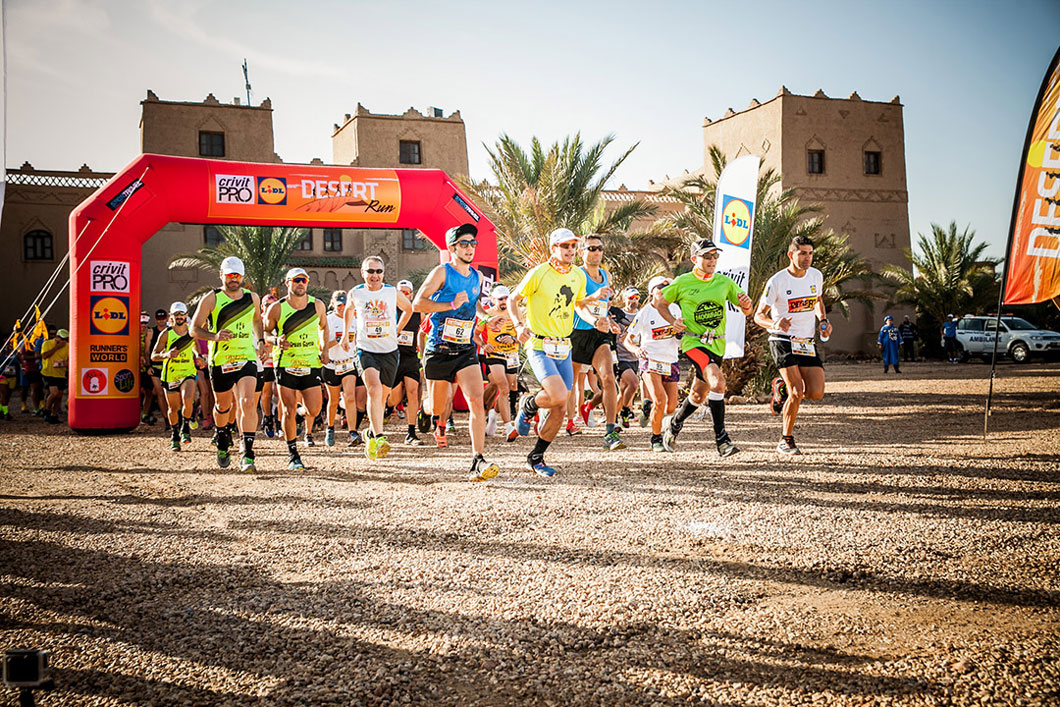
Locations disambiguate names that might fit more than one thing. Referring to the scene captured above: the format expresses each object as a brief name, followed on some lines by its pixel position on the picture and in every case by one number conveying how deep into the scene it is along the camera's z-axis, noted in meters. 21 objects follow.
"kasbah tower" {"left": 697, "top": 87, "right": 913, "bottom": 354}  35.56
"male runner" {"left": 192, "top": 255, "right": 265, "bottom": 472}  8.37
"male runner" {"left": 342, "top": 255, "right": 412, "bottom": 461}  8.77
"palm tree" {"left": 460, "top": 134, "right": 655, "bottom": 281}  18.62
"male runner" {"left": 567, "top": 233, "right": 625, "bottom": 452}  9.72
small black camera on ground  2.26
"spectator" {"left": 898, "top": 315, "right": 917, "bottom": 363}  31.25
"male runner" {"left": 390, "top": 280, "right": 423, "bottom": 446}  11.30
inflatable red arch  13.18
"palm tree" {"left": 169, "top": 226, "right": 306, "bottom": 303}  26.23
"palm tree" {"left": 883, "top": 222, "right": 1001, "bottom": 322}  33.38
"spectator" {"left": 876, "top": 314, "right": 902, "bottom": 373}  26.00
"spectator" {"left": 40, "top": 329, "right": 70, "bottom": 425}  16.44
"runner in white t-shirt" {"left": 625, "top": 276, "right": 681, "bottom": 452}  9.55
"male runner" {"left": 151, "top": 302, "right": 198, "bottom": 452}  11.55
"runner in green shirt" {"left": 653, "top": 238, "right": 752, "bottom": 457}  8.38
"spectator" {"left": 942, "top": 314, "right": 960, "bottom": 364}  30.48
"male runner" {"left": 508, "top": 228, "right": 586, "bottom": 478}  7.30
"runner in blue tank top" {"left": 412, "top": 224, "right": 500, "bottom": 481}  7.46
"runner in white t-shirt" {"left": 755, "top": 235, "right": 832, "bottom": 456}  8.39
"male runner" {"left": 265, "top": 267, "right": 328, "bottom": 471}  8.76
